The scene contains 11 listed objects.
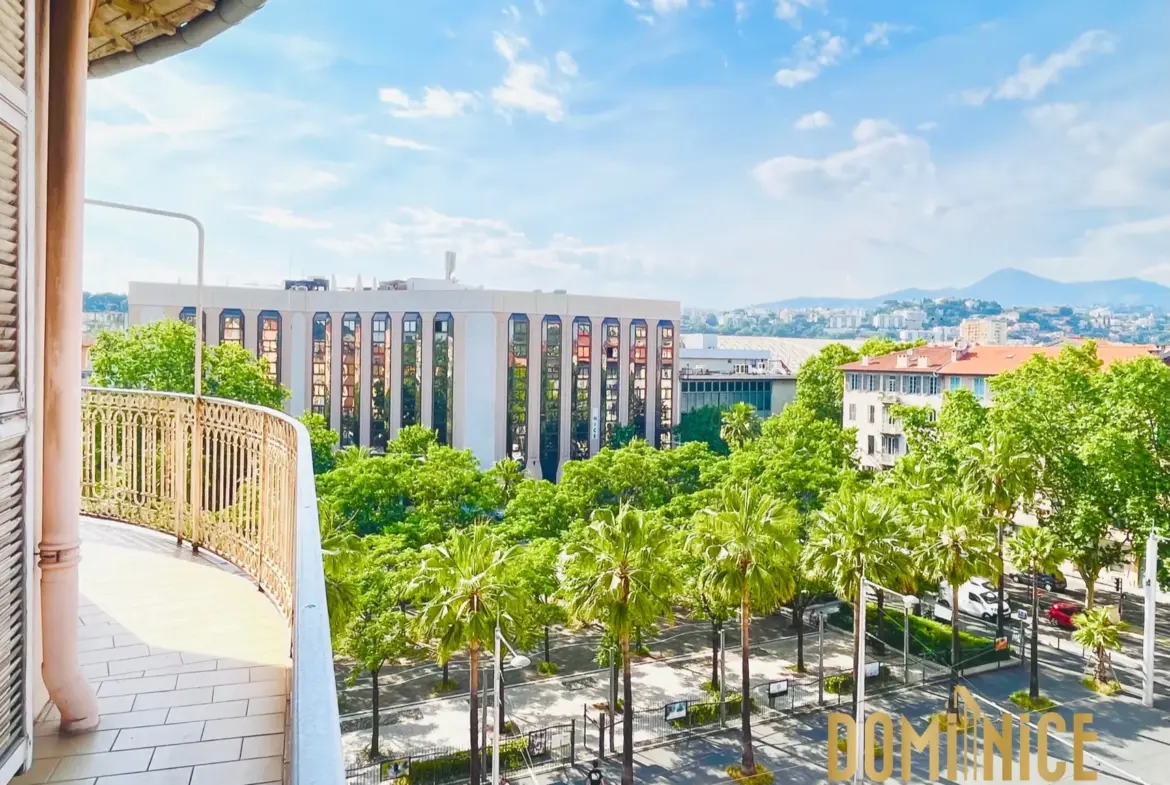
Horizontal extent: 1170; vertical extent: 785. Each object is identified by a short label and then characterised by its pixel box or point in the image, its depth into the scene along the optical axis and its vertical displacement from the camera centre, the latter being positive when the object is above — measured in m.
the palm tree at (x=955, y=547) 21.44 -4.69
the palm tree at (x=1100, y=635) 22.75 -7.35
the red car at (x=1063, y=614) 28.86 -8.60
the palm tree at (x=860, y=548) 19.44 -4.35
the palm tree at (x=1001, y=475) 25.95 -3.31
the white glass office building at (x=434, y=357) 55.25 +0.11
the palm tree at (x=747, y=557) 18.06 -4.27
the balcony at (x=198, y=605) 3.05 -1.67
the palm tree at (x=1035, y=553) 23.73 -5.38
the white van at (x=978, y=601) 29.84 -8.55
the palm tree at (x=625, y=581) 16.81 -4.56
